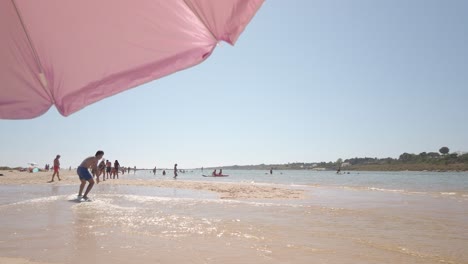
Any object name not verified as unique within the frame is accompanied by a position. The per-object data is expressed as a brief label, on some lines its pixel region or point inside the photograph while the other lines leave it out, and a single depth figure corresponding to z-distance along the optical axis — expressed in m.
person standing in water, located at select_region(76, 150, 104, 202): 12.96
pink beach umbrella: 1.70
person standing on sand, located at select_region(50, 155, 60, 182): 25.85
